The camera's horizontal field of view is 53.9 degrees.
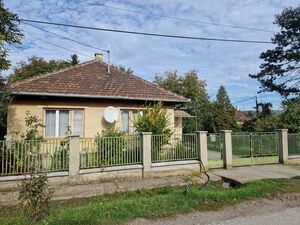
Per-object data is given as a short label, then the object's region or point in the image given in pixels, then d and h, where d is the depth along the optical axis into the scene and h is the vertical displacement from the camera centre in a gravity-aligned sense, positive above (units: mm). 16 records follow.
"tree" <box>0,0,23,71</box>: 10606 +3876
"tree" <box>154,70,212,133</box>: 38259 +6241
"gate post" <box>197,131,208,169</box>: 12531 -693
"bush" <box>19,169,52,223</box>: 6387 -1381
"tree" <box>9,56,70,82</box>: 35125 +8074
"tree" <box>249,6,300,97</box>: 24297 +6519
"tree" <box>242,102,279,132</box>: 19859 +624
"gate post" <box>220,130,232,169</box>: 13133 -773
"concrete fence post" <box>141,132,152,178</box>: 11452 -857
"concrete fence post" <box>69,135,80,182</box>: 10336 -927
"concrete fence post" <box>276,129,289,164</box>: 14445 -768
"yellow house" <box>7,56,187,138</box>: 13680 +1598
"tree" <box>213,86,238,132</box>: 33469 +1561
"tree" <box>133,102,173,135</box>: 13156 +408
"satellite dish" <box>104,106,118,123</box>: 14883 +870
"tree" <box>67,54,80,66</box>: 38125 +9286
